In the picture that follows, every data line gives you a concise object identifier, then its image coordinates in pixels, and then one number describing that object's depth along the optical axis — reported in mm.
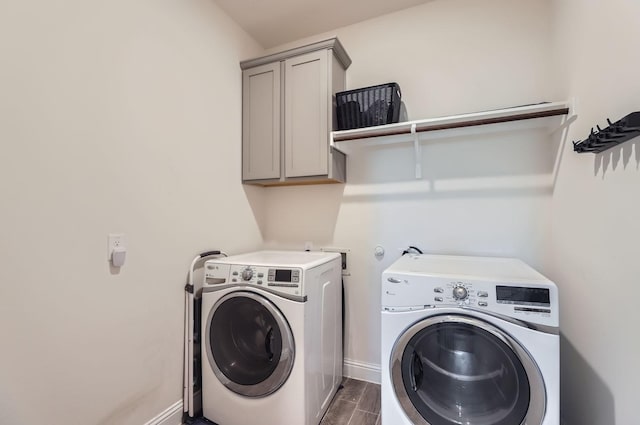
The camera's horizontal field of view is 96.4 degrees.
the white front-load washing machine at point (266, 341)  1461
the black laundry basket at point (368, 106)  1852
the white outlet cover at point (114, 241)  1332
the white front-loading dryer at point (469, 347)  1088
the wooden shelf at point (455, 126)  1493
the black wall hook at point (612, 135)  830
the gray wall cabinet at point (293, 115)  1977
